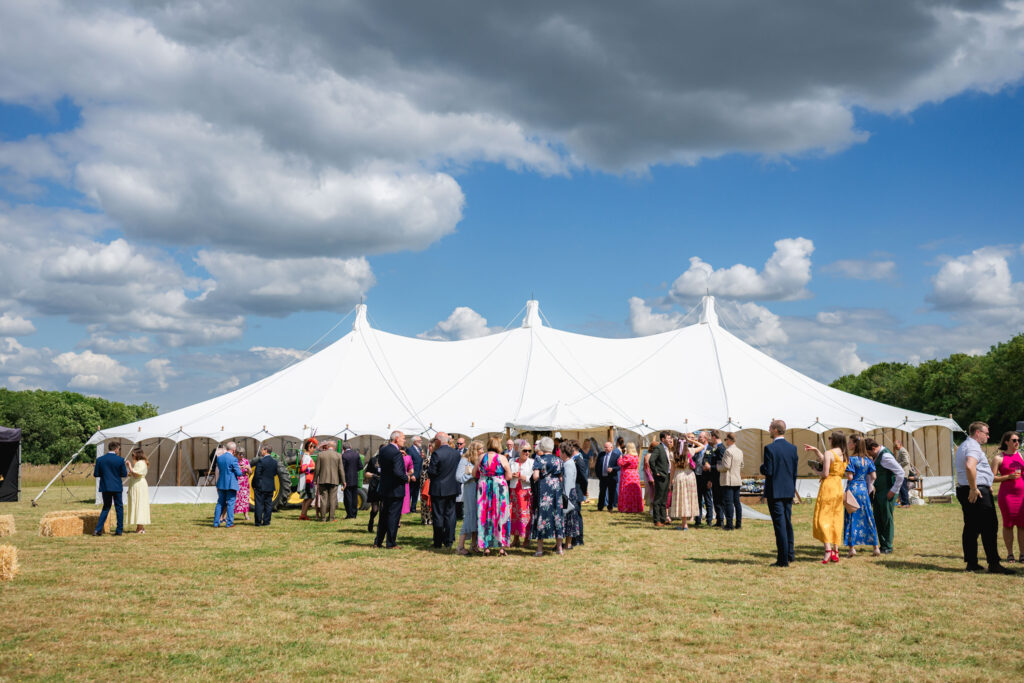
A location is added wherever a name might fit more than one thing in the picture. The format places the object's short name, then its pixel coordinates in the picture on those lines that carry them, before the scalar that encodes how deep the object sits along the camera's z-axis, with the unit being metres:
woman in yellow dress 7.89
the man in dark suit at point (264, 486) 12.09
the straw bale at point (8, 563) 6.96
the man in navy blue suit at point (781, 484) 7.68
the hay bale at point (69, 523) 10.45
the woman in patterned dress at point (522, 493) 8.80
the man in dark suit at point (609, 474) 14.49
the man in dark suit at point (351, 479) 13.38
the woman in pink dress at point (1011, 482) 7.43
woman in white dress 10.81
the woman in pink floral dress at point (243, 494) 13.05
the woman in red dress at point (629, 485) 14.10
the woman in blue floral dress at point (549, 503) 8.71
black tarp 18.25
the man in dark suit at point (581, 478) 9.48
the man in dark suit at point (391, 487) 9.23
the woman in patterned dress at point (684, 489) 10.95
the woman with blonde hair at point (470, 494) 8.84
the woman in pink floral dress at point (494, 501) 8.72
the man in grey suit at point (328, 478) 12.72
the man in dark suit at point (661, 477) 11.98
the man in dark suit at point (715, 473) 11.50
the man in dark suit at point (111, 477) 10.24
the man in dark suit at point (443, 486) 9.25
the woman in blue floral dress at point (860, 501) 8.35
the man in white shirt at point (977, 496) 7.09
